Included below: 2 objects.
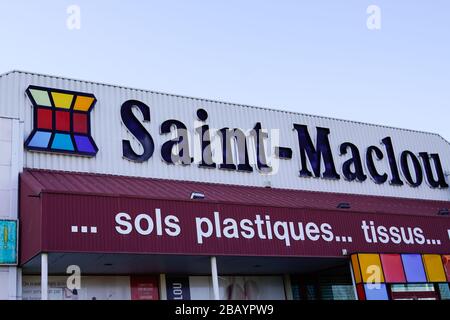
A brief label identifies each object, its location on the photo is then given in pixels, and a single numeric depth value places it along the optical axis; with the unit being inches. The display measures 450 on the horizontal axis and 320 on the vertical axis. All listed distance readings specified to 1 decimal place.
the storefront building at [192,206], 653.9
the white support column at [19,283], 672.4
